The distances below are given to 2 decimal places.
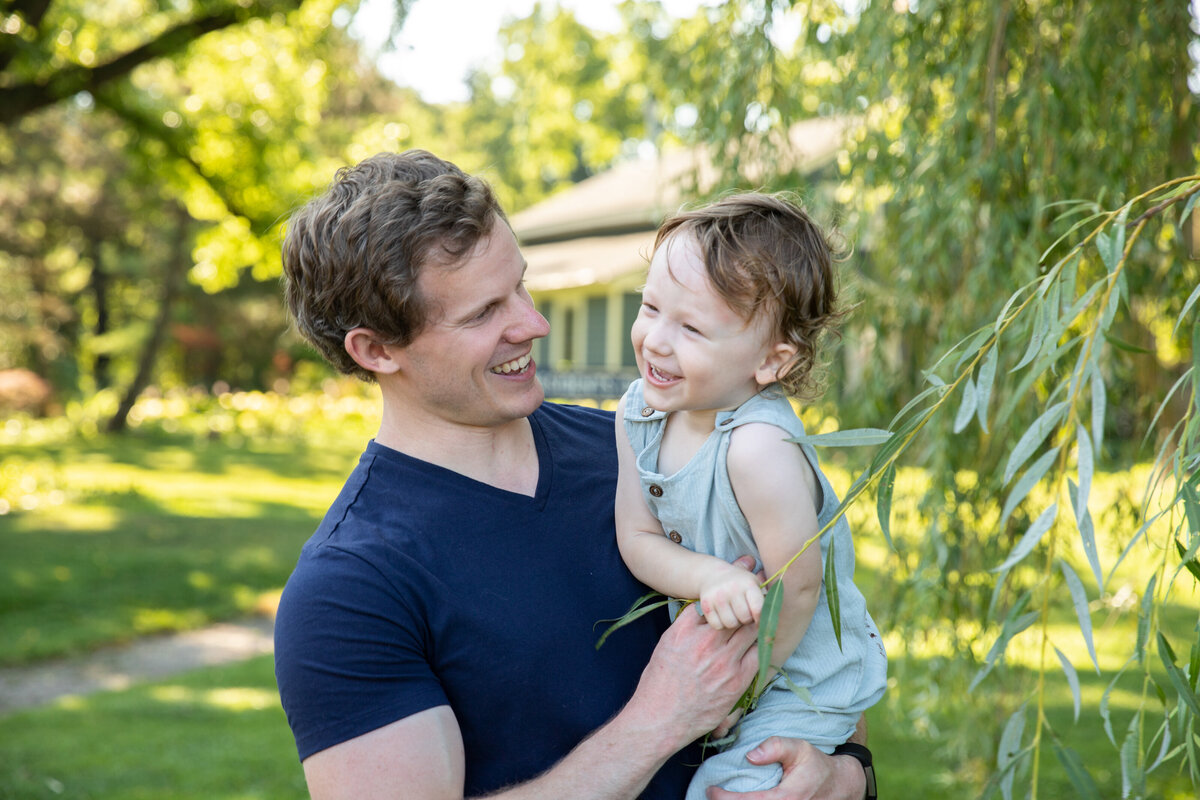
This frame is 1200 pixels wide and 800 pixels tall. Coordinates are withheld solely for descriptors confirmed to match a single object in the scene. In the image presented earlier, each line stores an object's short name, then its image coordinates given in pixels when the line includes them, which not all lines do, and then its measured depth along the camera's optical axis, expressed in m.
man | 1.50
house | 16.17
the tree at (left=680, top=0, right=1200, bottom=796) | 3.13
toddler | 1.60
